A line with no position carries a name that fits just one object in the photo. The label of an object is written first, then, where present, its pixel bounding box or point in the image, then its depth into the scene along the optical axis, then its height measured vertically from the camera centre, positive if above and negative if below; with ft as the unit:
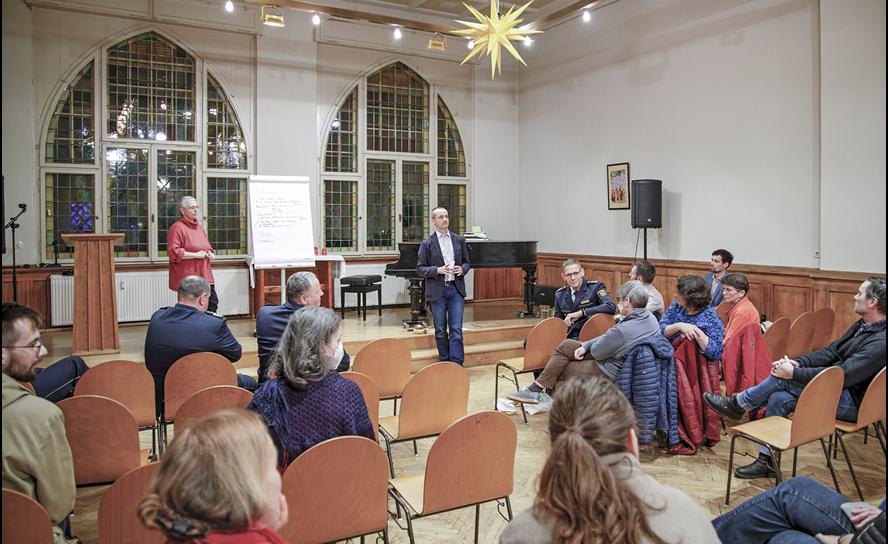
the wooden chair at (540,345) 15.79 -2.20
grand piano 24.68 -0.06
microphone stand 22.81 +1.29
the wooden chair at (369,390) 10.29 -2.12
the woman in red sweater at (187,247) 20.89 +0.41
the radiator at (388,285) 31.53 -1.36
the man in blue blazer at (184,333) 11.96 -1.38
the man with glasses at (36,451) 6.29 -1.92
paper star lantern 20.77 +7.51
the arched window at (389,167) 31.53 +4.70
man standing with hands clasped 19.42 -0.64
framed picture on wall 28.35 +3.20
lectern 19.75 -1.05
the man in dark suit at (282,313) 12.14 -1.04
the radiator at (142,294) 25.31 -1.46
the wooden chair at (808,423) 9.96 -2.69
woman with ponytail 4.61 -1.75
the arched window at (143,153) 26.27 +4.61
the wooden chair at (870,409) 10.82 -2.67
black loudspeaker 25.44 +2.14
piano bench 27.25 -1.14
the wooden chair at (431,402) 10.59 -2.46
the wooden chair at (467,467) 7.72 -2.62
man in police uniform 17.19 -1.19
